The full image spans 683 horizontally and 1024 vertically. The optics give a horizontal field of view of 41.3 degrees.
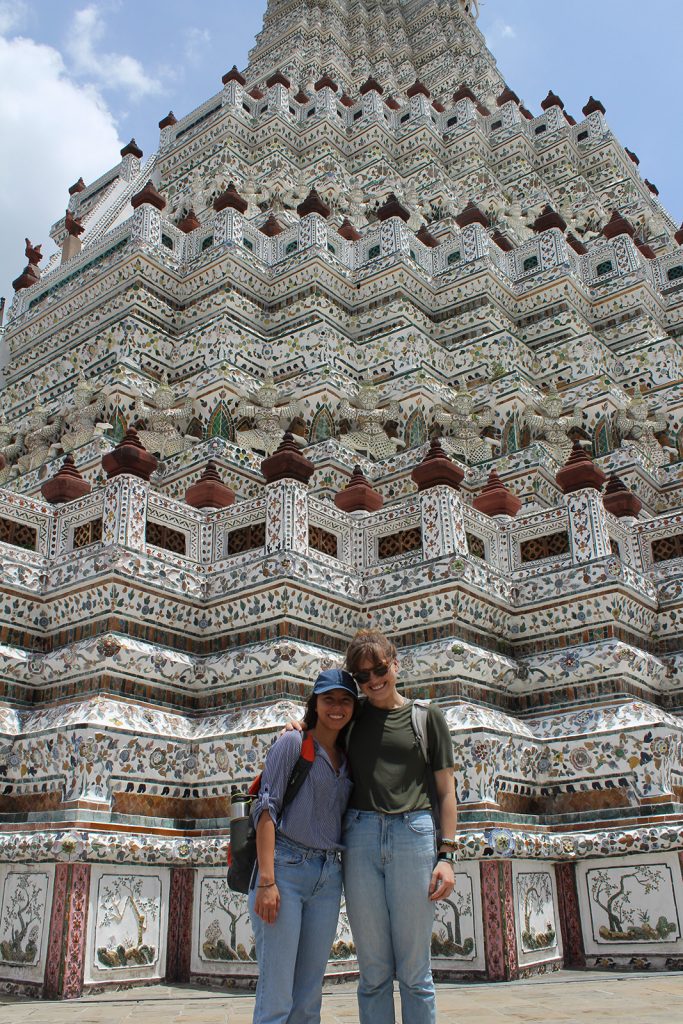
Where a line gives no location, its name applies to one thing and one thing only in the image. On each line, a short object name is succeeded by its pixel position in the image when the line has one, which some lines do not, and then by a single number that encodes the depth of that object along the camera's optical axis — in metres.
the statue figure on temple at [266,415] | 11.86
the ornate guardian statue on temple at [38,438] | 12.63
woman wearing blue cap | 3.19
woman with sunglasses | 3.22
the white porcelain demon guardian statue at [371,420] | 12.16
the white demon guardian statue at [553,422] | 12.34
